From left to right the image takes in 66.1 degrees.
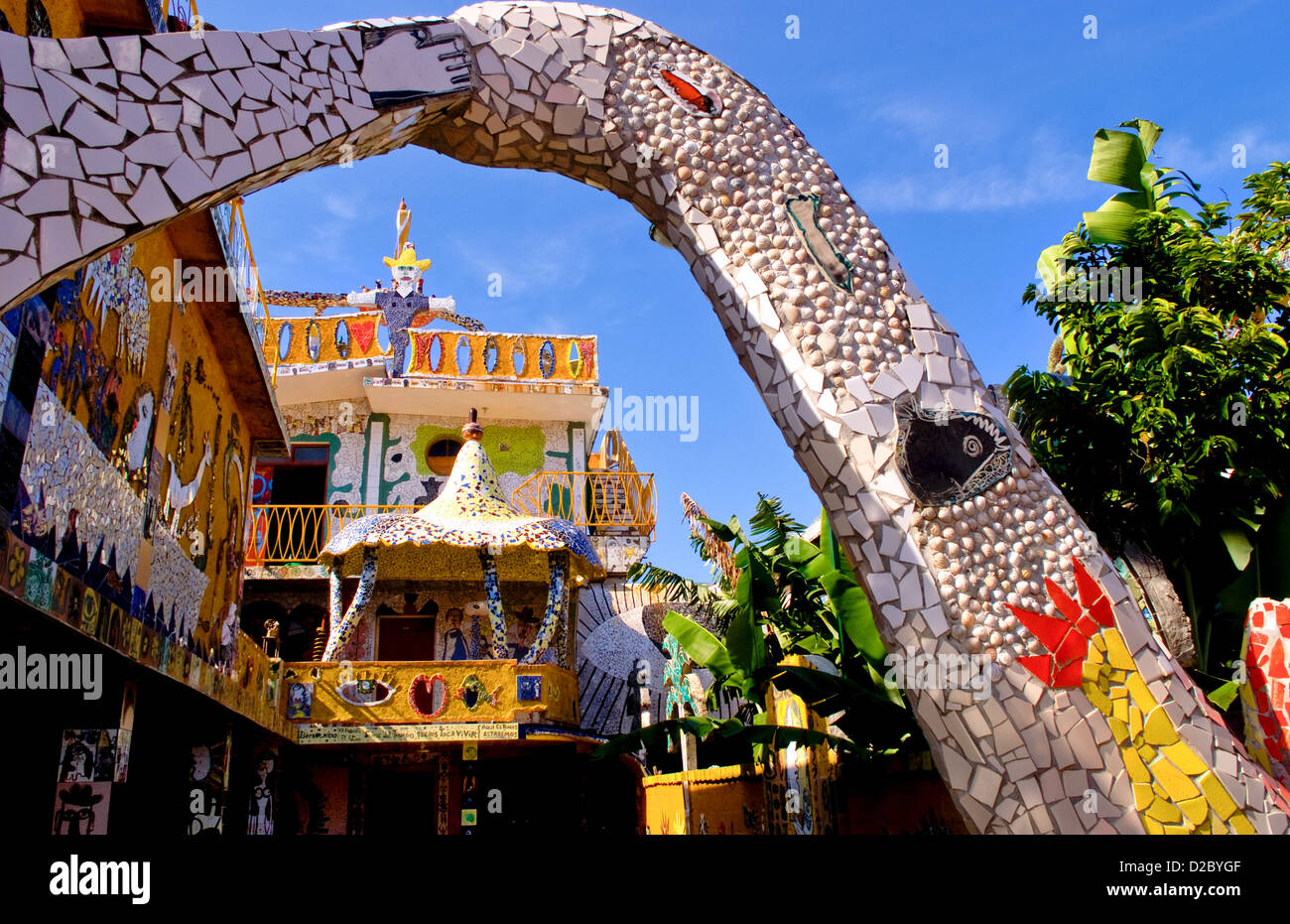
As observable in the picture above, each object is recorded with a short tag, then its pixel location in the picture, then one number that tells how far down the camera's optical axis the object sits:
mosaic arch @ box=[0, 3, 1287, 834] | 3.75
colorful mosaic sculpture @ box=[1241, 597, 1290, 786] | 4.97
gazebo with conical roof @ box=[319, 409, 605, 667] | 12.74
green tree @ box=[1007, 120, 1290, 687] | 7.24
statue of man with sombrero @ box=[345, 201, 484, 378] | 17.38
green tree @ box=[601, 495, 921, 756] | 7.61
